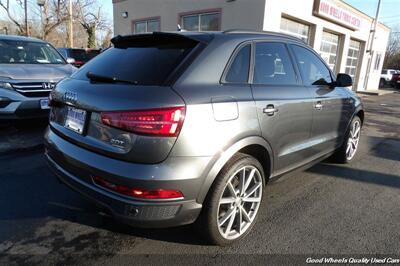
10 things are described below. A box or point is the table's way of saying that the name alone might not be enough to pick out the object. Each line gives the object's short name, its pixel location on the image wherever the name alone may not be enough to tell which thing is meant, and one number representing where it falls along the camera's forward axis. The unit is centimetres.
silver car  522
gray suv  220
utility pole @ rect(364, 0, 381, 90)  1979
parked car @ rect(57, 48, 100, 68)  1512
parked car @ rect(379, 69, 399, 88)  3150
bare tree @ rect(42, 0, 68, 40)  3809
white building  1119
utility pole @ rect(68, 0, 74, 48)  2316
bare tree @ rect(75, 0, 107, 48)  3938
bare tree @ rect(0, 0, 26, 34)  3990
